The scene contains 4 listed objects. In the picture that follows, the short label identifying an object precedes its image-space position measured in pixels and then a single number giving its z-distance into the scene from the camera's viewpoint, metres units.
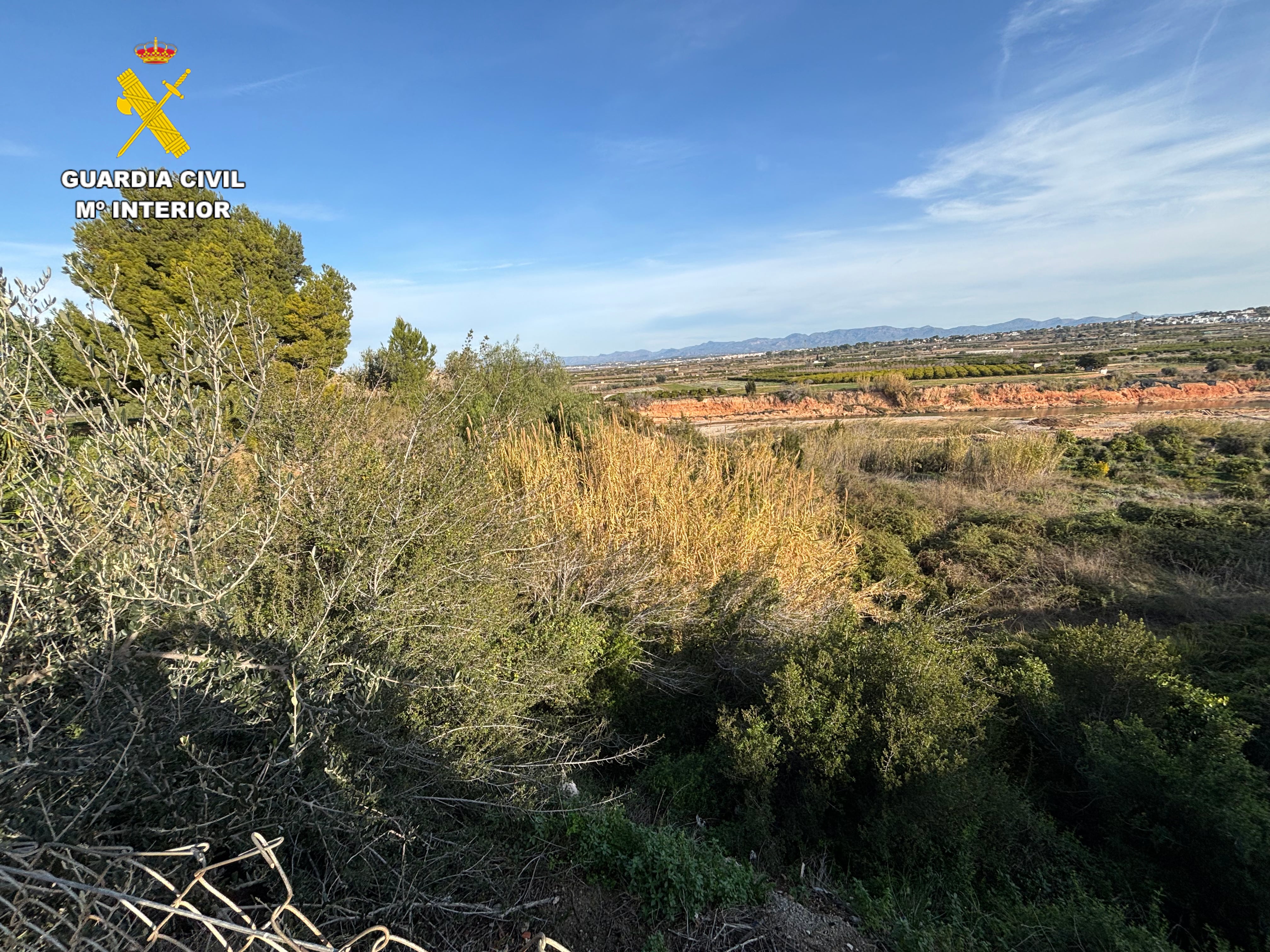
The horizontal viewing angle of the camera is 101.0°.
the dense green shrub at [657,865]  2.75
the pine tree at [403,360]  10.69
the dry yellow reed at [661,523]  5.52
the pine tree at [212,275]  11.66
